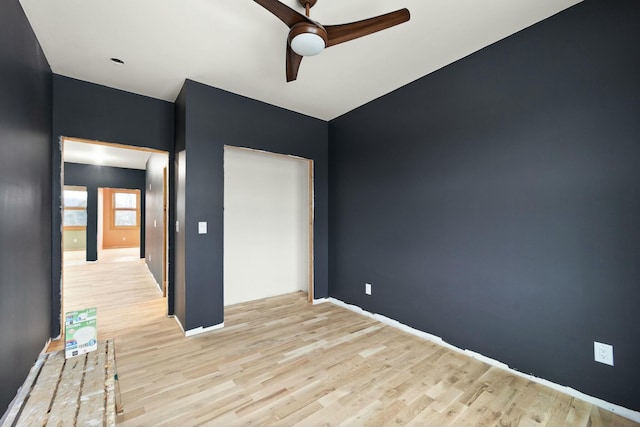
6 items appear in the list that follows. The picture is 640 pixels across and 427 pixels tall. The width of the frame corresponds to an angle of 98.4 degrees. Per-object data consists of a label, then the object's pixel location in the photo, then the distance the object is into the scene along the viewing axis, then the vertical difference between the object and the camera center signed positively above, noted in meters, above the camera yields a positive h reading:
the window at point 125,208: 9.80 +0.50
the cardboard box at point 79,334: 1.71 -0.70
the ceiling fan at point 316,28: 1.63 +1.18
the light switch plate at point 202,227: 3.01 -0.07
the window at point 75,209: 9.39 +0.46
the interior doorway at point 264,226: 3.93 -0.09
